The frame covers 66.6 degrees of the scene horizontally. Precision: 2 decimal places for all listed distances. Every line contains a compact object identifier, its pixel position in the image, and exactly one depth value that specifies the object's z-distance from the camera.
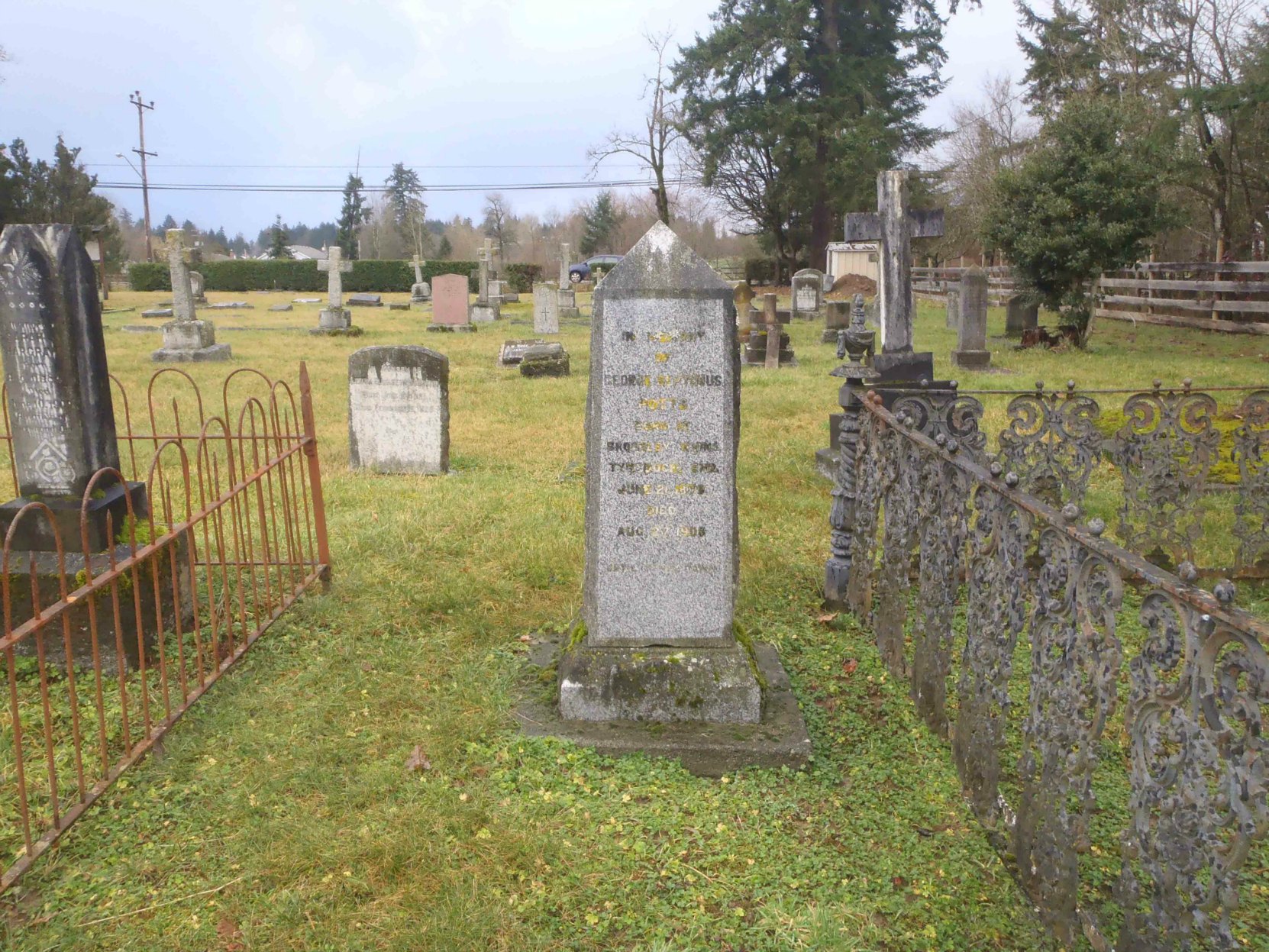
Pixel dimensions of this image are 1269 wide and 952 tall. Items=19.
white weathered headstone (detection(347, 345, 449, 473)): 8.45
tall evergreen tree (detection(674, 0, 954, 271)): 32.84
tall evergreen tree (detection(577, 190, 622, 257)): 60.38
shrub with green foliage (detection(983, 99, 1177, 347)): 16.31
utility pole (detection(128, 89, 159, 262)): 49.59
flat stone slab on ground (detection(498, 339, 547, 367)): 15.82
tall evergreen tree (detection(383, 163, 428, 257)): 61.69
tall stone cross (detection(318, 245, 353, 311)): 21.59
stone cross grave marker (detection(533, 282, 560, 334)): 22.41
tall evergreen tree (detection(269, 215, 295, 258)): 53.94
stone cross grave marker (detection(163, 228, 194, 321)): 16.94
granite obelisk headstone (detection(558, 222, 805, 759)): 3.77
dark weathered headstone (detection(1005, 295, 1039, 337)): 18.33
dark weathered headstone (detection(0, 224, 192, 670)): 4.59
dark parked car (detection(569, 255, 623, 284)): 49.16
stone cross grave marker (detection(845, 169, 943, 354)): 9.17
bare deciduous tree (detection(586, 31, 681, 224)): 39.00
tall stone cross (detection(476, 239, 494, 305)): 27.05
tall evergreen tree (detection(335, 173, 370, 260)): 61.56
